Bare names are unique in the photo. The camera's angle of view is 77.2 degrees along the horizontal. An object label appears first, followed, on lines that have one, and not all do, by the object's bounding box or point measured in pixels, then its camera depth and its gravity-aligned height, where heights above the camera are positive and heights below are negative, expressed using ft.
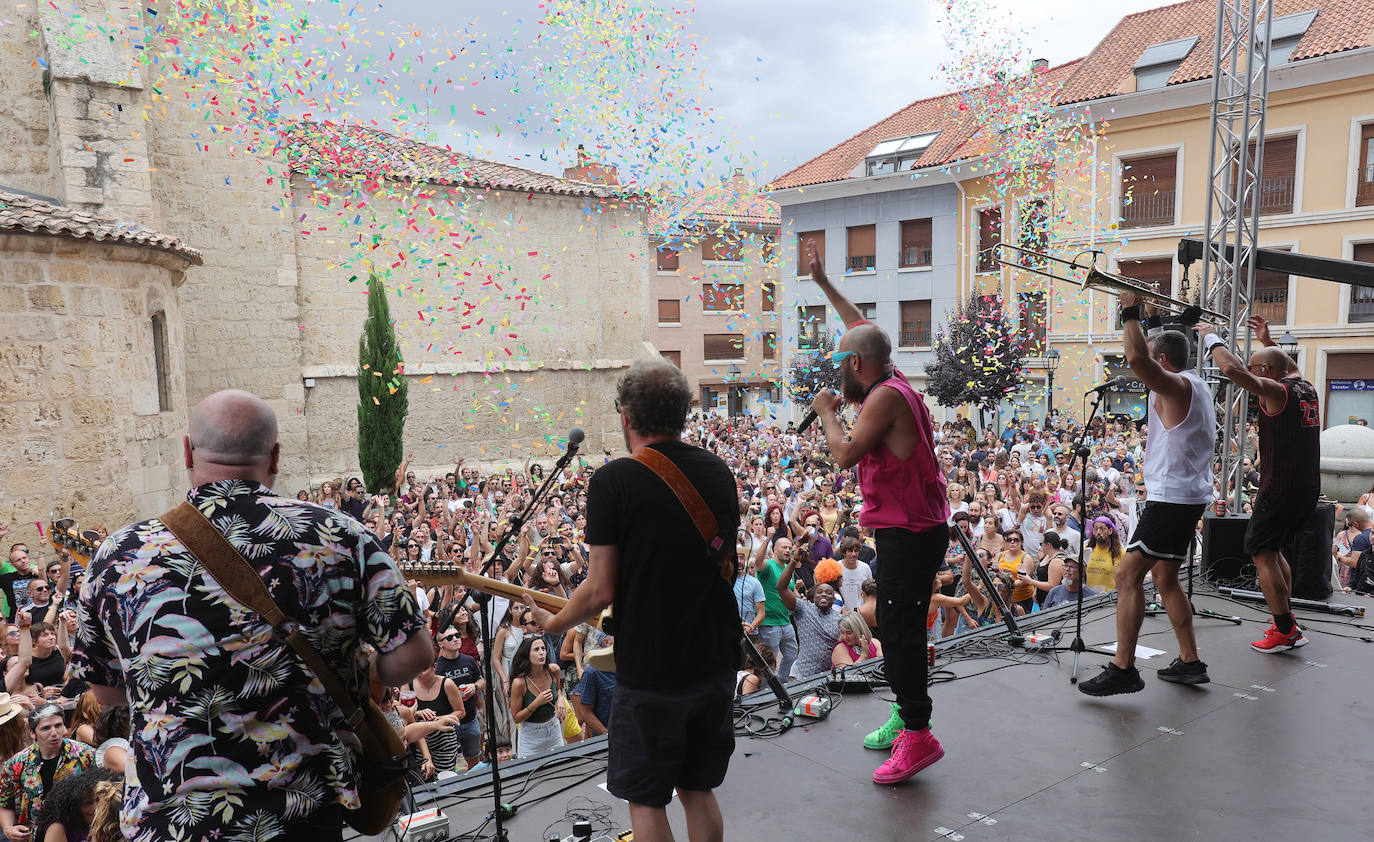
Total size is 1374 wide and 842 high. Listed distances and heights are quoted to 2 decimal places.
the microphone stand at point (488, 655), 9.00 -3.45
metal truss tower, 20.58 +2.97
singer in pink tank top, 9.68 -1.90
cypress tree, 48.98 -3.06
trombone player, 11.90 -2.56
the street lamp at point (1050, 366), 62.85 -2.32
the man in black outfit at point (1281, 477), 13.88 -2.37
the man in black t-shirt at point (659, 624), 7.09 -2.35
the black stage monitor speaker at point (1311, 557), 17.20 -4.54
